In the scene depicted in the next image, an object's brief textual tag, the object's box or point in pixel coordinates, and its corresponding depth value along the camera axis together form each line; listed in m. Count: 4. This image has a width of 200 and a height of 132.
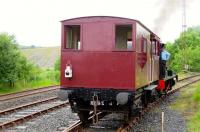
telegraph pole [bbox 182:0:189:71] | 56.76
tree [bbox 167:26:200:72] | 62.12
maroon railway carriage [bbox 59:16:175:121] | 11.03
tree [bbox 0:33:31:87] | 24.33
